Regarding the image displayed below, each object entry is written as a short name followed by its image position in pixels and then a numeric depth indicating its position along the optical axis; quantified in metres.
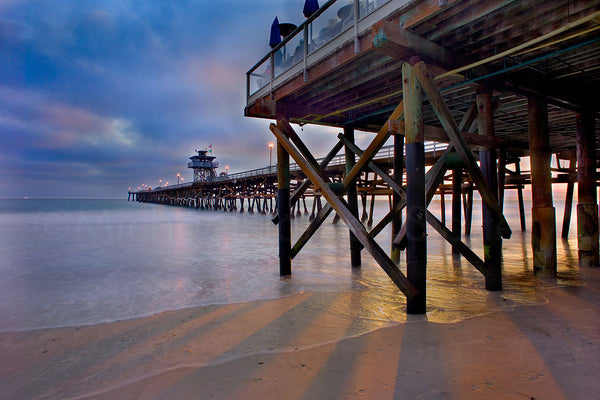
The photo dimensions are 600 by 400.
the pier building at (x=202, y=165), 94.06
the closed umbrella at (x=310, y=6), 6.12
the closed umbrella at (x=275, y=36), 6.71
